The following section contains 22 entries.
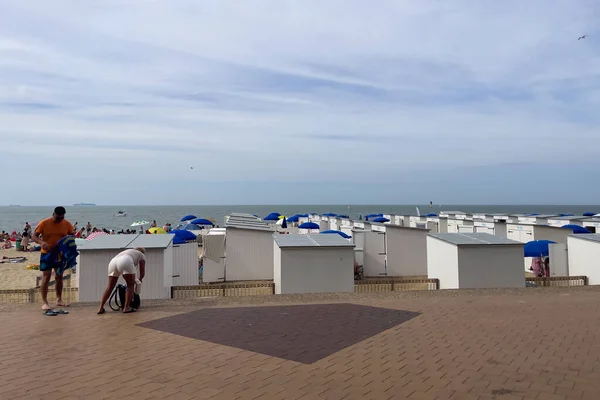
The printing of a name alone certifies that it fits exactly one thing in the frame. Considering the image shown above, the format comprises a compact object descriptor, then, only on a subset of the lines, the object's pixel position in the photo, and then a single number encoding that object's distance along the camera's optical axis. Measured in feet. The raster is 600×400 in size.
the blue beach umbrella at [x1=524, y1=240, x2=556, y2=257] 45.34
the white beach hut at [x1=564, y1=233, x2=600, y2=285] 37.17
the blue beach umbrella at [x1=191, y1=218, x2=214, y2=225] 100.73
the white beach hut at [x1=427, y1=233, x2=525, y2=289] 34.58
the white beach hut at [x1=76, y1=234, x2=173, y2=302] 31.35
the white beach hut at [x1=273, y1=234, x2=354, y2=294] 35.29
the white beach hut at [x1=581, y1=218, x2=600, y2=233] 66.82
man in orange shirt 23.62
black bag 24.48
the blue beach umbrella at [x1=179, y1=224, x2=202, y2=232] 77.26
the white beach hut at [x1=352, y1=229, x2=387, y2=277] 56.18
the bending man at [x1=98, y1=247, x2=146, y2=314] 23.21
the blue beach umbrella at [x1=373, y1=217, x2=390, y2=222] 109.14
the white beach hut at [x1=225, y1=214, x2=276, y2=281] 51.44
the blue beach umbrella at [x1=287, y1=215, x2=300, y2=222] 126.57
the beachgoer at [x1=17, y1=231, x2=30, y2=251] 100.12
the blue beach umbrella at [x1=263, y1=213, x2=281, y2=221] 126.31
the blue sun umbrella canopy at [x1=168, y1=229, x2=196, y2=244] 54.48
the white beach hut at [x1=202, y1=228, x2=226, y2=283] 50.80
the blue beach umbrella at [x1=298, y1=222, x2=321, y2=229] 83.82
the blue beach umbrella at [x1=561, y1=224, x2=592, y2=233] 60.53
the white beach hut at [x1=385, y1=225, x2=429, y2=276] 56.29
